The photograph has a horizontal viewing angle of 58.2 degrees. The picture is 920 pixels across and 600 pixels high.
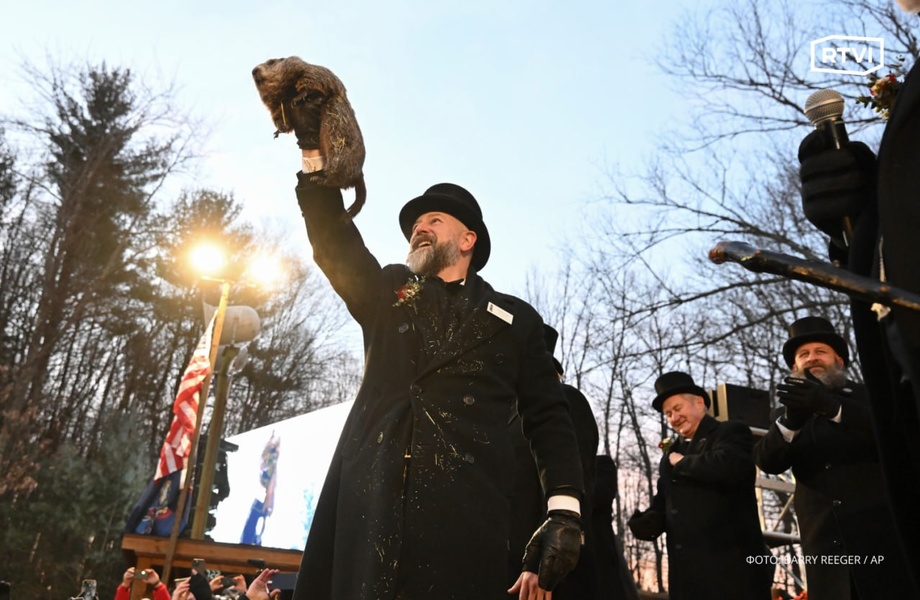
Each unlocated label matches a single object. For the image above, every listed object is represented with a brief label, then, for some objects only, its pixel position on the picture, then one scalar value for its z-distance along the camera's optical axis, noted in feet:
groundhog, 10.85
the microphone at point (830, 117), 7.05
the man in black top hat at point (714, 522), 19.95
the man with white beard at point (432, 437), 9.92
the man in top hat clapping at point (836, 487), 16.51
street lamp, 46.42
